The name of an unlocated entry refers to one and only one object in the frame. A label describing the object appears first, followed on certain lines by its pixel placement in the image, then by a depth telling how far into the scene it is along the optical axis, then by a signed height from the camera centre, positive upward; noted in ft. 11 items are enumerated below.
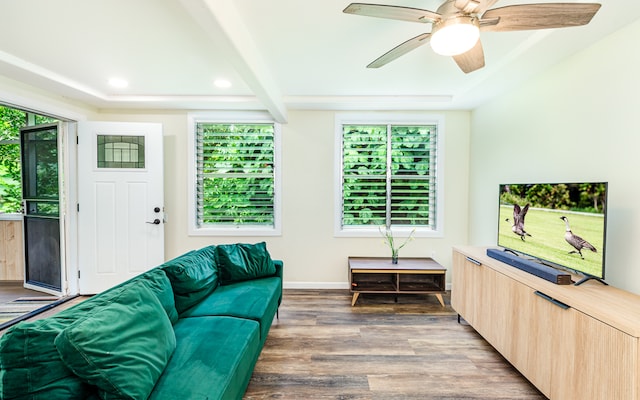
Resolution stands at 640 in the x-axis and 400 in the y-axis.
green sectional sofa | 3.56 -2.40
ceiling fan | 4.48 +2.88
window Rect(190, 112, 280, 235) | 12.70 +0.55
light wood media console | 4.38 -2.61
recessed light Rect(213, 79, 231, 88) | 9.58 +3.65
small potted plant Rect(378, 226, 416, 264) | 12.43 -1.98
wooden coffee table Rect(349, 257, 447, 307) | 10.71 -3.48
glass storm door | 11.54 -0.73
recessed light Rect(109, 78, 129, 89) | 9.64 +3.65
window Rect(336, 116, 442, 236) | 12.74 +0.69
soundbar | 6.02 -1.73
